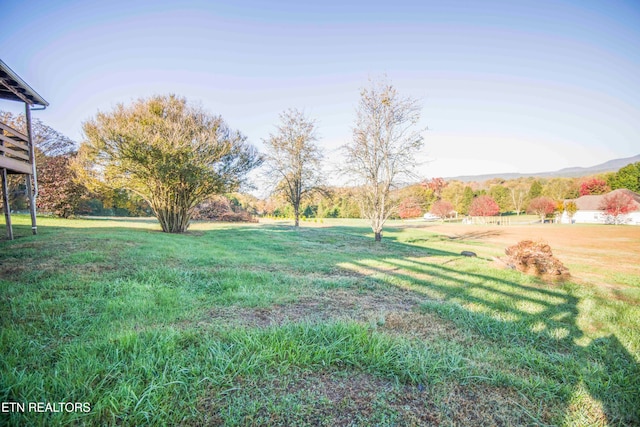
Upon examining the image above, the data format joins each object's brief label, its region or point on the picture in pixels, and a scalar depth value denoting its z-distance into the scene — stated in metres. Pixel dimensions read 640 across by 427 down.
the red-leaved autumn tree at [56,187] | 18.94
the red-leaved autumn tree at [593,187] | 50.22
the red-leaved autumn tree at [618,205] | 32.88
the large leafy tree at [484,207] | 43.56
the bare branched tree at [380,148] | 13.16
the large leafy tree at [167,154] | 11.63
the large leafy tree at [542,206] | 45.66
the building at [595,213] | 34.06
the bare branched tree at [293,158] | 21.62
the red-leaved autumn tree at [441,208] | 49.19
